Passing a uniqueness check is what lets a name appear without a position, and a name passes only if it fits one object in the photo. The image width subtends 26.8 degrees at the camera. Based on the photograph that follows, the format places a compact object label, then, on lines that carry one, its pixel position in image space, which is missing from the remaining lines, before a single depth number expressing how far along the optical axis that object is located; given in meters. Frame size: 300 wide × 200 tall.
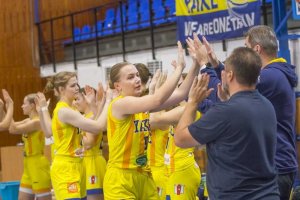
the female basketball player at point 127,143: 5.10
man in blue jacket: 4.26
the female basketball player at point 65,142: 6.64
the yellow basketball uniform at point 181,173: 5.97
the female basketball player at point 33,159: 8.51
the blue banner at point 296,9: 8.17
